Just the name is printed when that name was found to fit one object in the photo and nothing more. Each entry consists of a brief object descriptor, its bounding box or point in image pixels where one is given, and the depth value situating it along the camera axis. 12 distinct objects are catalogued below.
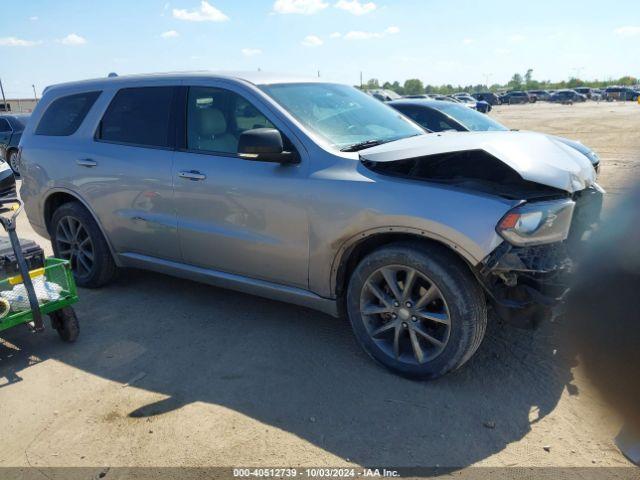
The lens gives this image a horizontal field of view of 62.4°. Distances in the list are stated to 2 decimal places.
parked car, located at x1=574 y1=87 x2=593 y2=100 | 72.44
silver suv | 2.95
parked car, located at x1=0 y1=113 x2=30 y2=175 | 13.96
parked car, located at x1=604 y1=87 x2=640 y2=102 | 66.56
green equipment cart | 3.62
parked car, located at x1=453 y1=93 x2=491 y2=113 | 33.56
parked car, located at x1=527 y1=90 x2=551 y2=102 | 72.90
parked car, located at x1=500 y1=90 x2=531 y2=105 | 68.50
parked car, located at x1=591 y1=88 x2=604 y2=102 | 69.75
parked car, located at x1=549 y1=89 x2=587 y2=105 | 67.65
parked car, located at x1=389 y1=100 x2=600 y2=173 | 8.42
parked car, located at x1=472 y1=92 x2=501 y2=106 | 64.38
